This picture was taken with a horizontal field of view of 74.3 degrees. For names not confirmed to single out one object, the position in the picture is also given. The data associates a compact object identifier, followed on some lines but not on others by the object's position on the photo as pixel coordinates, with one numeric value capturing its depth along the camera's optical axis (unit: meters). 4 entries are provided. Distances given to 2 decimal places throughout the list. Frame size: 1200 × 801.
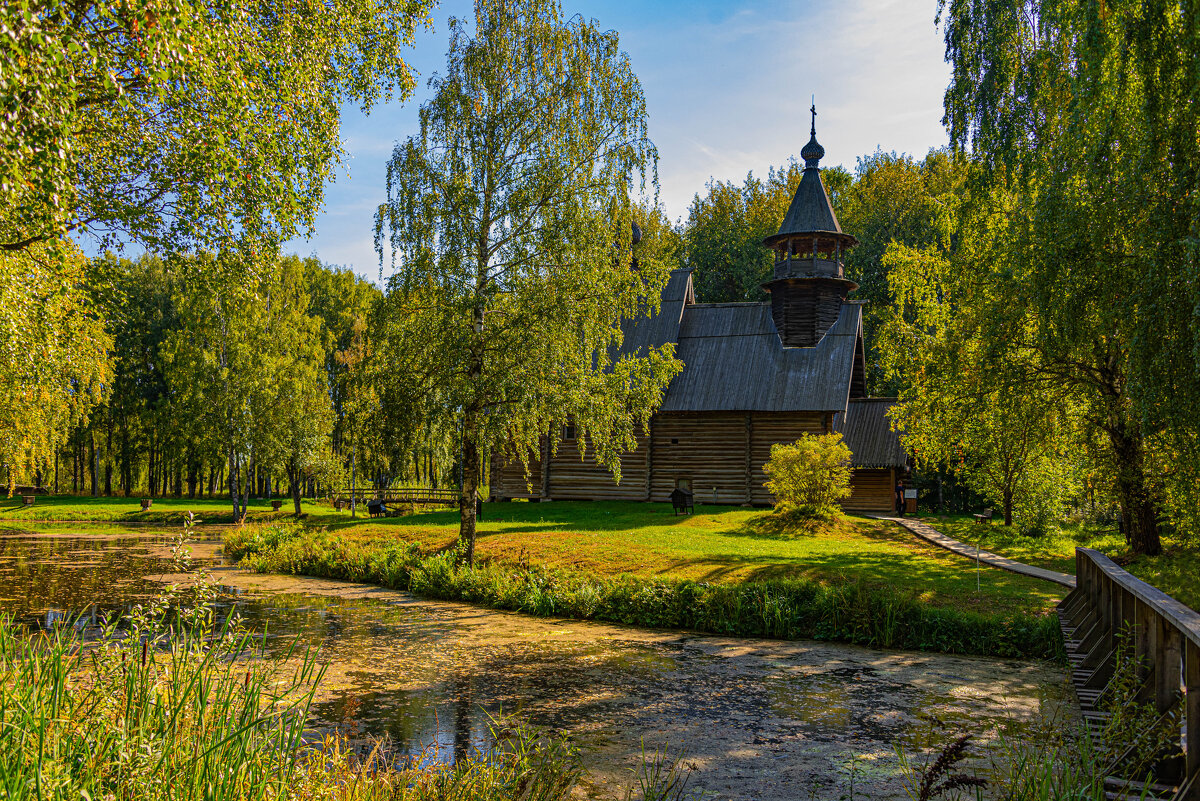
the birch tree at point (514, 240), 15.46
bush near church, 21.27
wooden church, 28.67
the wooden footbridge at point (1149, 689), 4.53
